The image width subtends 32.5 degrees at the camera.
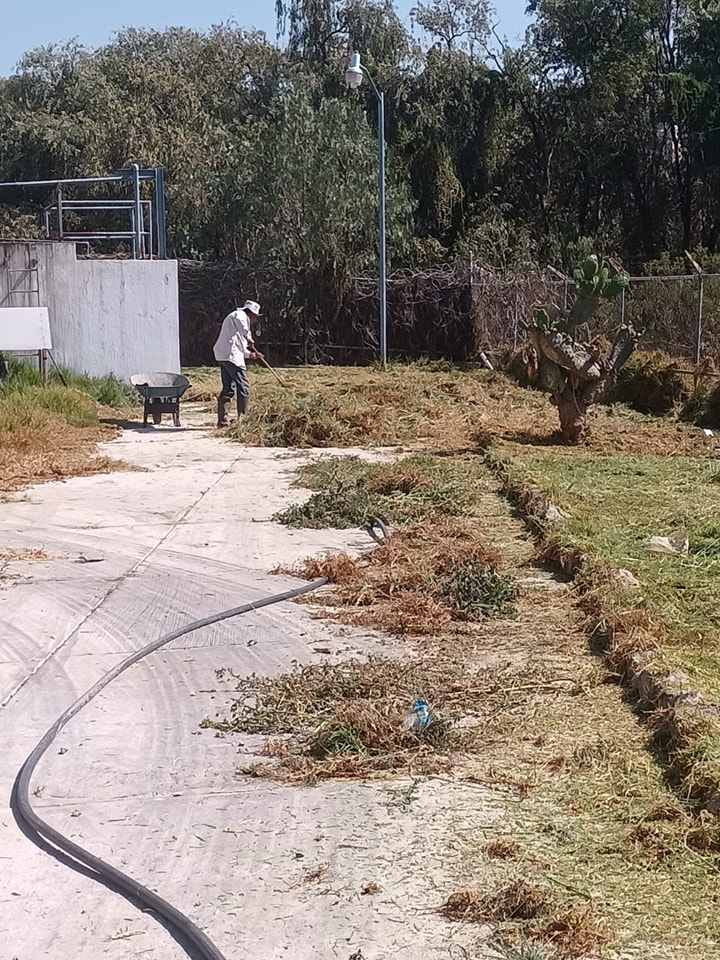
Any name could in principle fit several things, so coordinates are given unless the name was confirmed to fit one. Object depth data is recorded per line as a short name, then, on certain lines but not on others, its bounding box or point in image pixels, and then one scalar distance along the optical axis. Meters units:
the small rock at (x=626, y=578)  8.42
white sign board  19.67
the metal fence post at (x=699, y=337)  19.98
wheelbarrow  18.00
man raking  17.81
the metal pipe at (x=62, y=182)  19.93
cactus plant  15.66
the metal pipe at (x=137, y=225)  21.91
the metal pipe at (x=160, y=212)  22.55
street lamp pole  26.62
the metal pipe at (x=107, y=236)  21.95
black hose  4.26
